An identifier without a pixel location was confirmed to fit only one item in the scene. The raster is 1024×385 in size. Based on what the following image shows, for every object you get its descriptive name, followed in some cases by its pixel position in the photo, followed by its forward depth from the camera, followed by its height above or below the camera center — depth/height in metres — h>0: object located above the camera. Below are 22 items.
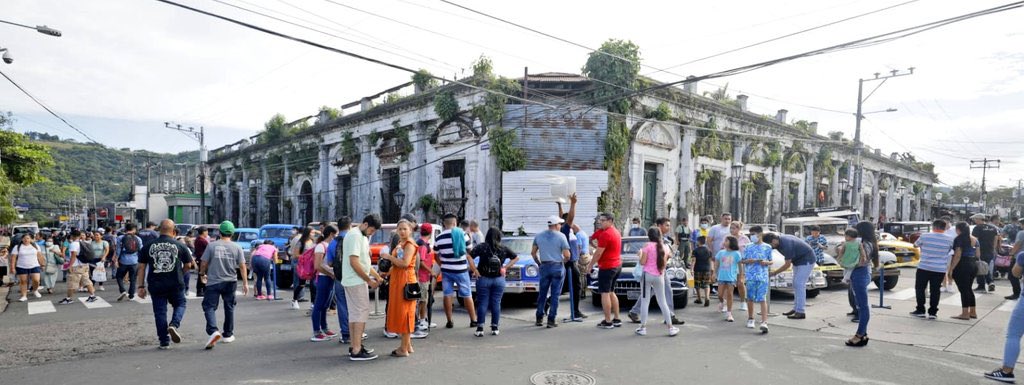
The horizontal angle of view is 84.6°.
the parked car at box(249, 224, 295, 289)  17.43 -1.42
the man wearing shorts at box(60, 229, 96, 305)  12.24 -1.88
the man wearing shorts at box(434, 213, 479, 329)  8.00 -1.01
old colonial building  20.42 +1.62
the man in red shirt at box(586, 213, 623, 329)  8.38 -1.00
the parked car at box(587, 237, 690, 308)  10.11 -1.62
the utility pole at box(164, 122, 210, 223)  35.21 +2.37
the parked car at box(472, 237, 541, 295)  10.23 -1.54
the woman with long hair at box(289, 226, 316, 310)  10.27 -1.14
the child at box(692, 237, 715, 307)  10.52 -1.39
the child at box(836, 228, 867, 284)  7.60 -0.75
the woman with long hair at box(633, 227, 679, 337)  7.93 -1.12
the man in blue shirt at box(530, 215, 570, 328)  8.25 -0.97
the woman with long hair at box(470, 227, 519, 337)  7.78 -1.14
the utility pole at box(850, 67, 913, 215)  27.83 +2.82
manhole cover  5.68 -1.90
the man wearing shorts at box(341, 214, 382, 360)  6.29 -1.07
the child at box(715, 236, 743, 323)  9.11 -1.17
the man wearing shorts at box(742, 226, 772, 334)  8.19 -1.12
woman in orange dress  6.44 -1.16
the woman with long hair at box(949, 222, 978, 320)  9.10 -1.09
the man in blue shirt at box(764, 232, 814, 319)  8.76 -0.90
